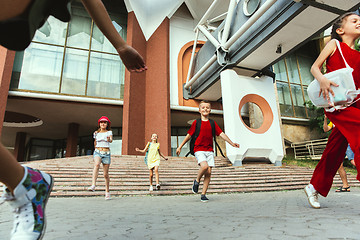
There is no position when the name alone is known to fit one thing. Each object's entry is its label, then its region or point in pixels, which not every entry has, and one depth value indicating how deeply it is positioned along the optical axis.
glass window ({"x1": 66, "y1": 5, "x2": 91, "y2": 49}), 14.53
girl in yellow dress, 5.86
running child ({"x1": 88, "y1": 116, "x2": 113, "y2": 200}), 4.84
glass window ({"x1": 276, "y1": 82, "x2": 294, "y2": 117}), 18.33
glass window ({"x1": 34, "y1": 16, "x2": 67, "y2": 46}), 13.77
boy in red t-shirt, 4.23
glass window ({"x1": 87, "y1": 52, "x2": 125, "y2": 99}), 14.10
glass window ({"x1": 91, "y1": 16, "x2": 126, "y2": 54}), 15.00
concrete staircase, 5.73
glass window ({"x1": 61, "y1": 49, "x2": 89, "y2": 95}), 13.51
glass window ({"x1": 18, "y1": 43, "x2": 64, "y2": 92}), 12.80
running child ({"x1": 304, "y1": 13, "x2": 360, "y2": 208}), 2.12
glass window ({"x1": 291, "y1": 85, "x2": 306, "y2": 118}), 18.77
